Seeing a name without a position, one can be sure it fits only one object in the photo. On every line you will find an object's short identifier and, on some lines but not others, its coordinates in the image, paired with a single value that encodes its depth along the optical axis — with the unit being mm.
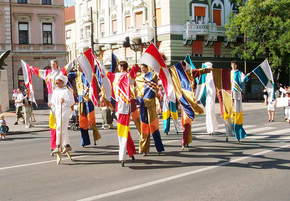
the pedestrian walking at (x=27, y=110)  18031
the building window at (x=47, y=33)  41688
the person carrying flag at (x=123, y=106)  7855
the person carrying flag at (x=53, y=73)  9789
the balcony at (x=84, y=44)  49800
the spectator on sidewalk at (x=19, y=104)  18880
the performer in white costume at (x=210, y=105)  12344
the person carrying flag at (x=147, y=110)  8805
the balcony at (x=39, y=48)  40250
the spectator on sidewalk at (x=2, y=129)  13898
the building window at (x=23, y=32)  40594
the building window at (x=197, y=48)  40116
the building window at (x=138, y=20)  41812
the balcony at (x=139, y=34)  39906
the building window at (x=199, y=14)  39531
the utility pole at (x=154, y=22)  21231
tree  37122
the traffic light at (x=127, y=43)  23581
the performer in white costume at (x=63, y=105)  8586
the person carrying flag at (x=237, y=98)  10656
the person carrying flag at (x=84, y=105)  10469
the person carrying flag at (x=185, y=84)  8688
